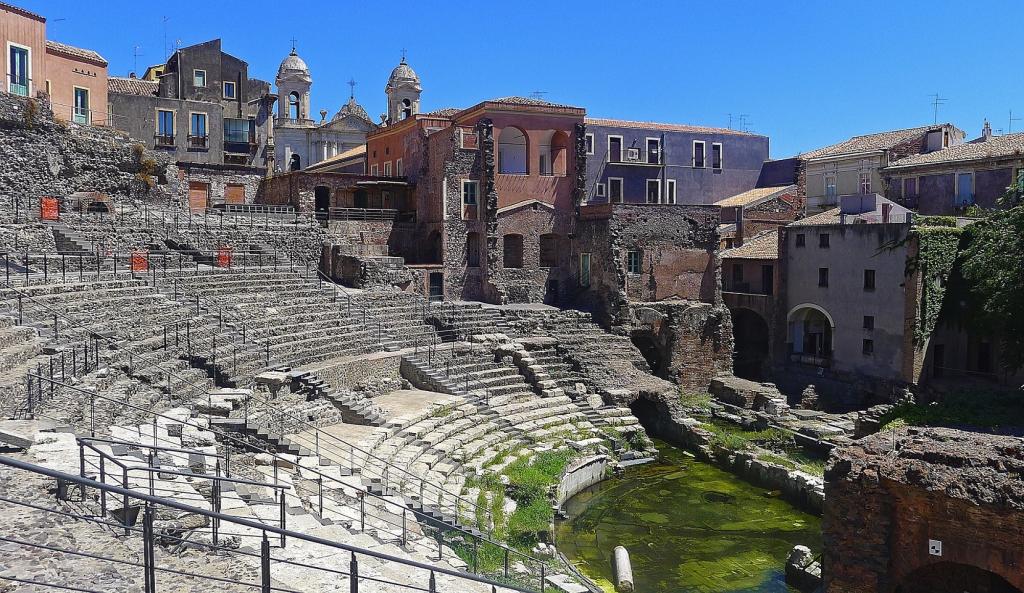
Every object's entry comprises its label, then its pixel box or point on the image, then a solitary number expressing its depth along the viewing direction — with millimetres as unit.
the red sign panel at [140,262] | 25828
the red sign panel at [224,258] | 29500
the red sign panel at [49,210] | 27172
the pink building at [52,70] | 29984
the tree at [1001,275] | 26922
